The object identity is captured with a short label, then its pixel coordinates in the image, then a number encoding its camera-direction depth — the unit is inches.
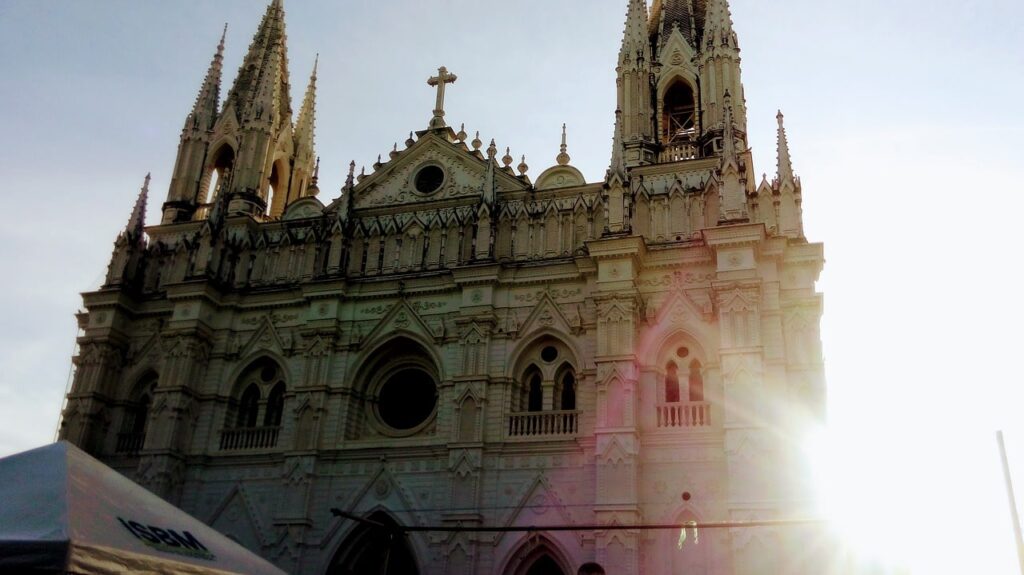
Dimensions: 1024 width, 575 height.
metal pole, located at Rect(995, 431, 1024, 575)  717.3
